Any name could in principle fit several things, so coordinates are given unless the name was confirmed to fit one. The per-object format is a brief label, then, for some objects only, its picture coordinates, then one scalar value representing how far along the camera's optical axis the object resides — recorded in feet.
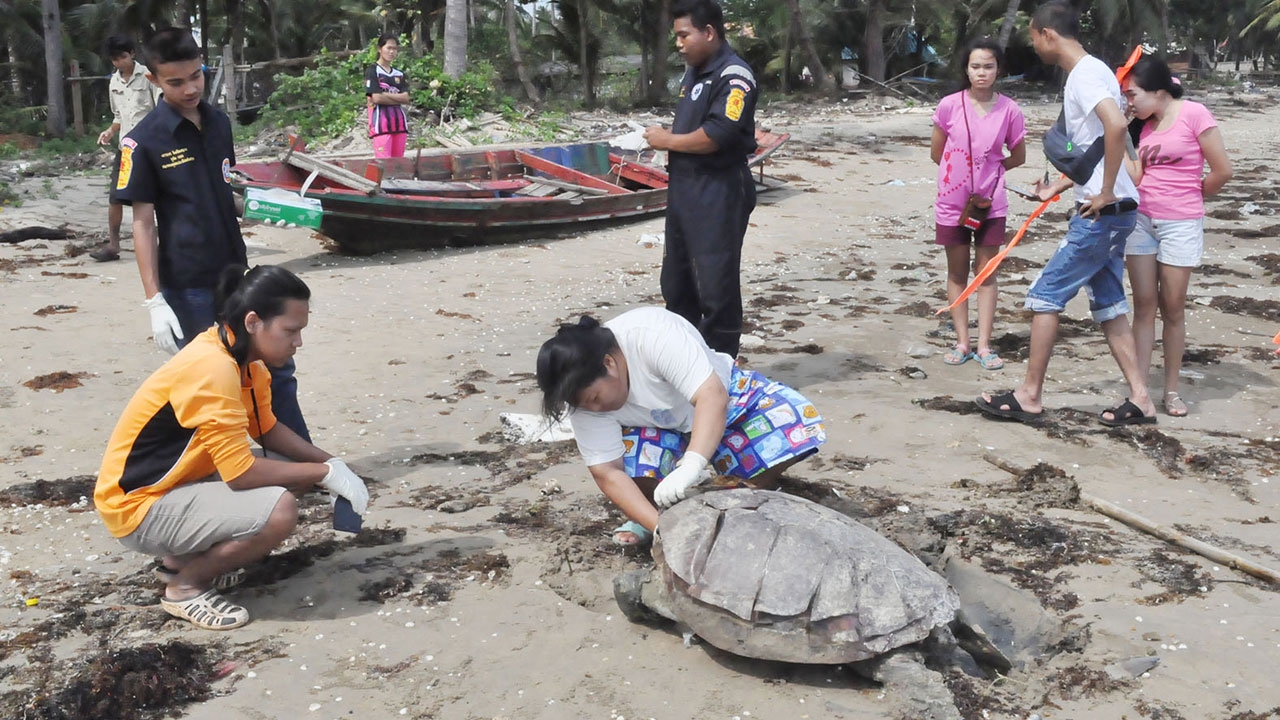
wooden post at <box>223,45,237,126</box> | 64.62
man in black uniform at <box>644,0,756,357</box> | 15.58
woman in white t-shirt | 10.30
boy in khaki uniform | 27.25
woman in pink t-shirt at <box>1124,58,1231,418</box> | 16.39
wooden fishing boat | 30.71
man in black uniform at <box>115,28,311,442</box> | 12.94
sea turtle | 9.29
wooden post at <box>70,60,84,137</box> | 64.64
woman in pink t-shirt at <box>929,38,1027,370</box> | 19.17
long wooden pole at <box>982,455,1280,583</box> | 11.32
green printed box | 27.76
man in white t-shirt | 15.07
